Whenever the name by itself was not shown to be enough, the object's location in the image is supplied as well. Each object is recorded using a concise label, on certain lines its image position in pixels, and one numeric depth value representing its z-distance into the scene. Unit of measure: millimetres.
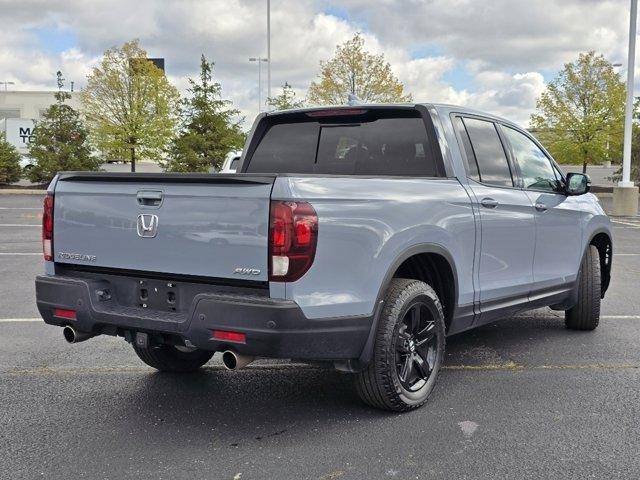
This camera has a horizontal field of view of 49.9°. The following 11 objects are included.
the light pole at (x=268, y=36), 37412
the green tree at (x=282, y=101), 34031
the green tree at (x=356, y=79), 33750
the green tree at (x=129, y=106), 37969
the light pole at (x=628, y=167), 22438
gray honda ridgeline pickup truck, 3459
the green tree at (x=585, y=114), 34219
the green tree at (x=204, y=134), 31328
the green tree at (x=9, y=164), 36219
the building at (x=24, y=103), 77875
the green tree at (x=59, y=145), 34781
